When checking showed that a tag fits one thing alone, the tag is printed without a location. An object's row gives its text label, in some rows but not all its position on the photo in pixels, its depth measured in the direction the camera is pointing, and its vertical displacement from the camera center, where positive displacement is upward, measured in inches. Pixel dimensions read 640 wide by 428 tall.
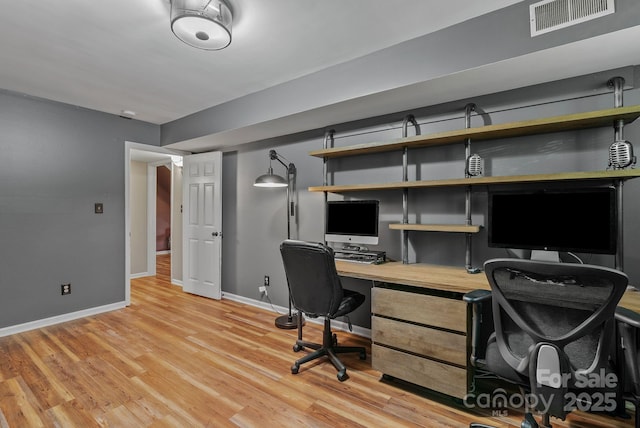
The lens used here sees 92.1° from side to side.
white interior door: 165.9 -5.9
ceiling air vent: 63.2 +42.9
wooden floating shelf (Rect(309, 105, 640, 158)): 72.1 +23.1
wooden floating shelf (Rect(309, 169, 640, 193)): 69.9 +9.2
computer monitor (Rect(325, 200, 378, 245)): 107.8 -3.0
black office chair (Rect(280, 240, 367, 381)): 84.7 -21.5
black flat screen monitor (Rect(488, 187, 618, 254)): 71.8 -1.6
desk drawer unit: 74.2 -32.2
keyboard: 106.6 -16.2
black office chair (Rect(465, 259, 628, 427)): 47.8 -19.2
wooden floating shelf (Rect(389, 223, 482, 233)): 90.1 -4.2
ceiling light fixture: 67.6 +43.8
